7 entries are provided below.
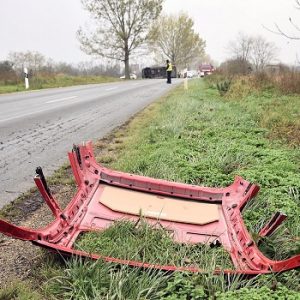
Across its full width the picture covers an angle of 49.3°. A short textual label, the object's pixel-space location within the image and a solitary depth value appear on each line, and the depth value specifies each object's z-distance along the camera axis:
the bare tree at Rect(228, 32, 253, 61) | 42.25
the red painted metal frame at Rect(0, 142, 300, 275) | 2.05
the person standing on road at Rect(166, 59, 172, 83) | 21.46
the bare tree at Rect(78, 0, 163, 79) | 36.65
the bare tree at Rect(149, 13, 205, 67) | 52.62
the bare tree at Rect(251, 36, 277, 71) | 39.79
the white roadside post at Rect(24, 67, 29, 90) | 20.12
